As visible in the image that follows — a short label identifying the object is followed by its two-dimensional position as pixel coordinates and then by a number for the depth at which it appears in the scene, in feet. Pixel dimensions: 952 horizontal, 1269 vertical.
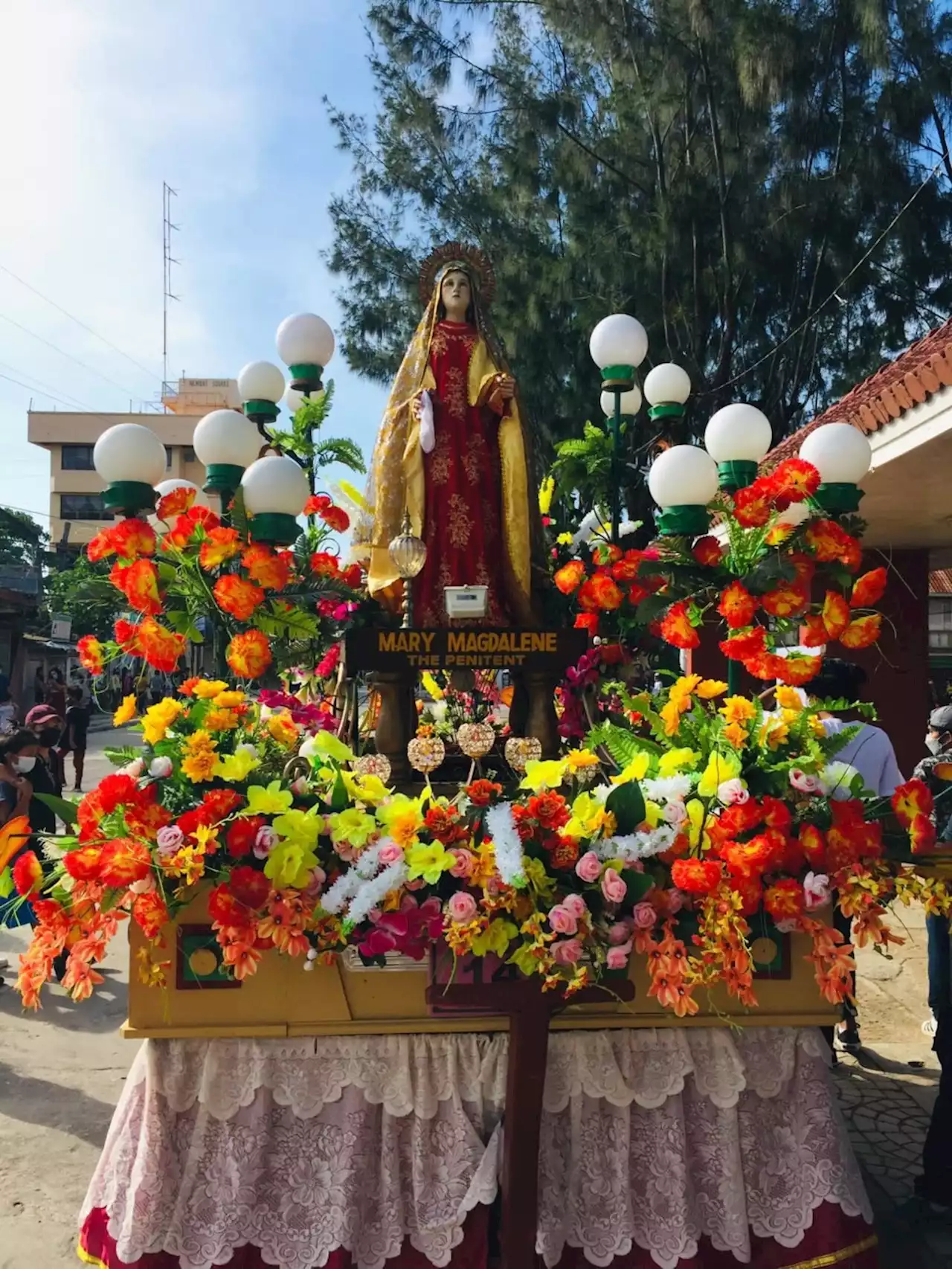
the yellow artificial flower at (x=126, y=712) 9.77
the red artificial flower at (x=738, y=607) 9.51
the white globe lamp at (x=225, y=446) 12.67
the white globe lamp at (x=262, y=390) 15.79
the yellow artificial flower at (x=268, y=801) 8.16
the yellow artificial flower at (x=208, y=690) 9.62
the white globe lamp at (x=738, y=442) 11.14
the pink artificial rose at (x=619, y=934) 7.67
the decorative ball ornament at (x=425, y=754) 11.00
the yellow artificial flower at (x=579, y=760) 9.02
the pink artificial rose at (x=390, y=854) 7.64
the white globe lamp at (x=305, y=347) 15.57
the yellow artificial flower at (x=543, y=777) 8.29
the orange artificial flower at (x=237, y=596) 10.51
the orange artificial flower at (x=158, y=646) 10.50
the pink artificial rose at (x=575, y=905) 7.41
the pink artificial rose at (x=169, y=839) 7.80
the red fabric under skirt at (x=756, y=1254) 8.66
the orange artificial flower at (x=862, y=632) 9.53
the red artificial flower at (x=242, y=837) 7.97
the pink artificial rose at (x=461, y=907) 7.29
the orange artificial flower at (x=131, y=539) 10.57
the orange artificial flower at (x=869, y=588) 9.34
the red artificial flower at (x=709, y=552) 10.39
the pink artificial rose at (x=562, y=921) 7.35
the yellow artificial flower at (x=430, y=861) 7.51
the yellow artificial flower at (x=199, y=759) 8.41
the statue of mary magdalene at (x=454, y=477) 12.93
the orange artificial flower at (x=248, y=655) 10.64
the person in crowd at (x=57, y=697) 43.07
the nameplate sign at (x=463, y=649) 11.35
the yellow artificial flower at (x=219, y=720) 9.20
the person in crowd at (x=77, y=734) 38.99
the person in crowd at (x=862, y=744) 12.70
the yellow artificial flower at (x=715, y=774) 8.37
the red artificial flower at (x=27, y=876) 7.80
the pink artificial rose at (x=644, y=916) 7.66
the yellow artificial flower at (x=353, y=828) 7.98
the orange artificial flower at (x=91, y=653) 11.23
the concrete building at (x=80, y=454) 134.21
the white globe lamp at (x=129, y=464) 10.91
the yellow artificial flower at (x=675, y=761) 8.84
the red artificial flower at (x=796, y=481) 9.62
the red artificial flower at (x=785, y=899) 7.86
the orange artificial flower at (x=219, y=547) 10.80
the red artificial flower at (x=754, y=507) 9.66
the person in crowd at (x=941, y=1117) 10.48
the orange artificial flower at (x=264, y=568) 10.62
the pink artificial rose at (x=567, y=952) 7.39
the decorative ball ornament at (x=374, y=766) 10.87
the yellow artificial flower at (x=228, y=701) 9.45
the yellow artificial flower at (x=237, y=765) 8.52
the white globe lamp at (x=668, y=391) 15.75
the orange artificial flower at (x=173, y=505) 11.18
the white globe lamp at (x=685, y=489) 10.57
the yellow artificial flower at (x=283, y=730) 10.61
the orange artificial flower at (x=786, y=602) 9.73
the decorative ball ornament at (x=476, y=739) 11.28
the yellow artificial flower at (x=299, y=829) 8.09
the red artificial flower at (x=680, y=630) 10.27
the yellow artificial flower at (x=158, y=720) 9.05
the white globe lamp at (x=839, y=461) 9.98
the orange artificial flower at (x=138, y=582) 10.58
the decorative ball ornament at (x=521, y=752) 11.84
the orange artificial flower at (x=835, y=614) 9.56
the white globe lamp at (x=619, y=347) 14.78
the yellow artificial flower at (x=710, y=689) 9.71
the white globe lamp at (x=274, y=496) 10.63
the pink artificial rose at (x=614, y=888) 7.43
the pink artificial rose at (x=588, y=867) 7.55
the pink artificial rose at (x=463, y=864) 7.52
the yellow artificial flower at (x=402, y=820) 7.80
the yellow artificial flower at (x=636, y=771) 8.79
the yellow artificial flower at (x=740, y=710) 8.87
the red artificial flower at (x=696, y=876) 7.59
